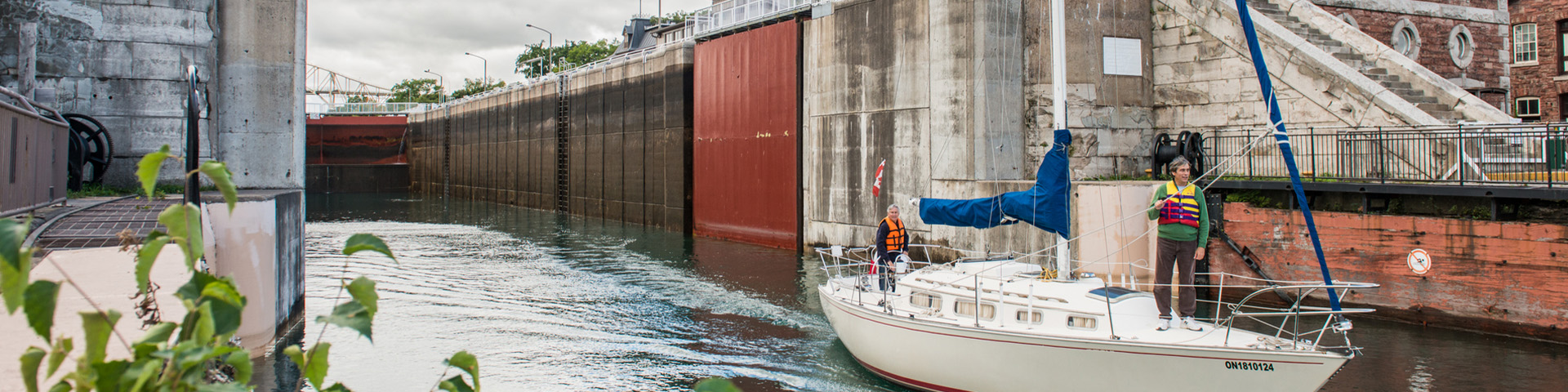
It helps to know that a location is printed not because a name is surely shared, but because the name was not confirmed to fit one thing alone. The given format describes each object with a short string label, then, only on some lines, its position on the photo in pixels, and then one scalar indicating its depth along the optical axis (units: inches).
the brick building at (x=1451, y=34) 944.1
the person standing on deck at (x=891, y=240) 500.1
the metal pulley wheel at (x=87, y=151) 537.0
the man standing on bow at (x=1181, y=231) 355.3
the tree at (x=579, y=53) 3221.0
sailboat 330.0
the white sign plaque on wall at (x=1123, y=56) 799.1
